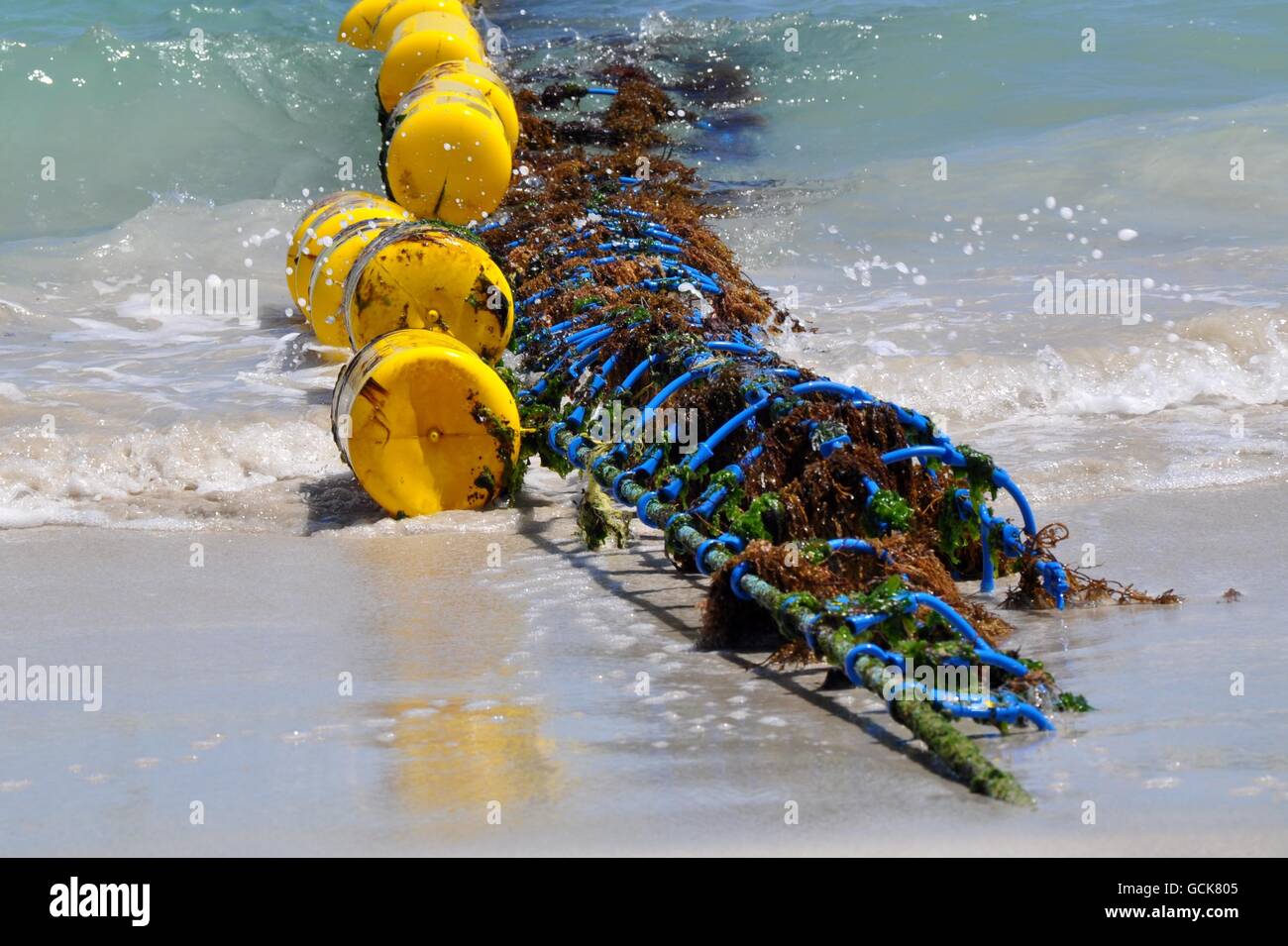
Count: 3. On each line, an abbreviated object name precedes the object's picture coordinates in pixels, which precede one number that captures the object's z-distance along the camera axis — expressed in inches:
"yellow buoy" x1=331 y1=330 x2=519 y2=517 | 463.2
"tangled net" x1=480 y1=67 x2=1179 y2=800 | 278.8
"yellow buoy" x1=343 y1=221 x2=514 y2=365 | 523.8
